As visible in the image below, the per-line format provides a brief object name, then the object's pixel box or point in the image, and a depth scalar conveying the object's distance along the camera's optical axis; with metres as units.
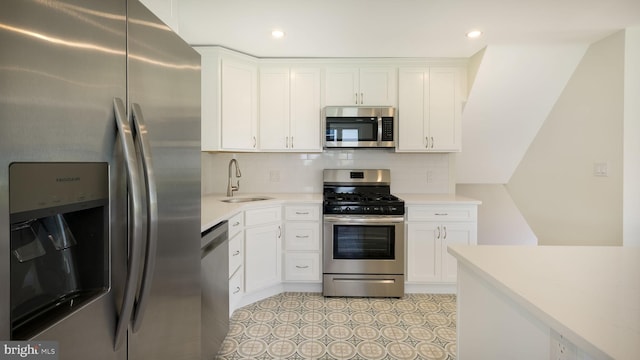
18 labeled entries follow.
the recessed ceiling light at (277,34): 2.54
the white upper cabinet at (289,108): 3.16
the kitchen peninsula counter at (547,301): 0.64
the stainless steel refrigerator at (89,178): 0.52
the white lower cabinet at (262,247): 2.62
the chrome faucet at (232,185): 3.14
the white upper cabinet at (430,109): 3.14
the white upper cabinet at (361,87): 3.16
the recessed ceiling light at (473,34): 2.52
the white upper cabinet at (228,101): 2.82
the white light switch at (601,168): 2.66
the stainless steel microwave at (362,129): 3.06
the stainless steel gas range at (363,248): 2.81
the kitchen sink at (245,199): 2.96
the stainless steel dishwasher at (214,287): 1.59
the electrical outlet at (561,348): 0.70
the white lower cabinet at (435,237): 2.89
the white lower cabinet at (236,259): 2.30
